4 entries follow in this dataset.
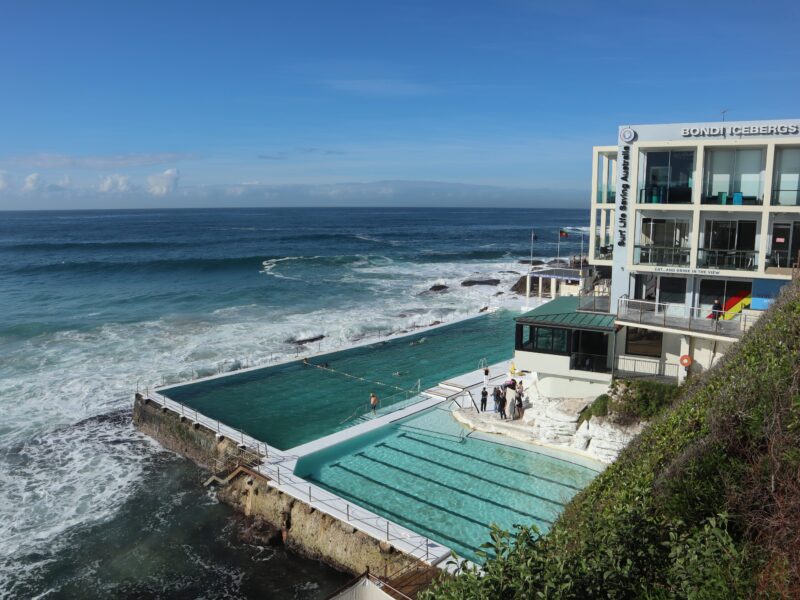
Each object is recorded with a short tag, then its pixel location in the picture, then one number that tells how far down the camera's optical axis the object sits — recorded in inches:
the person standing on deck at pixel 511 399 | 832.3
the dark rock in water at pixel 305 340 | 1399.2
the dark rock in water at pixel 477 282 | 2265.0
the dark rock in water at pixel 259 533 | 633.6
